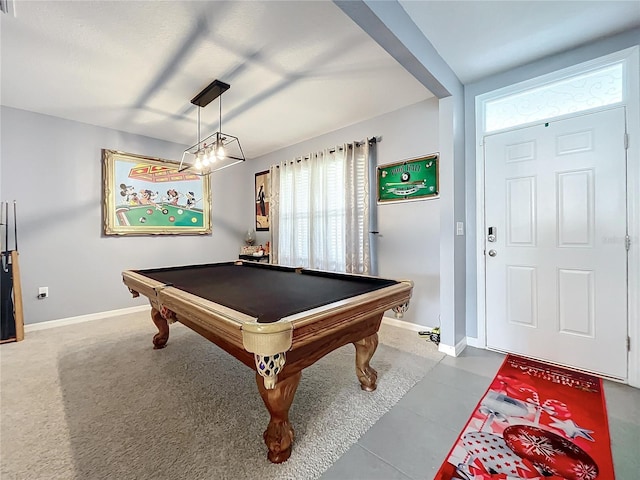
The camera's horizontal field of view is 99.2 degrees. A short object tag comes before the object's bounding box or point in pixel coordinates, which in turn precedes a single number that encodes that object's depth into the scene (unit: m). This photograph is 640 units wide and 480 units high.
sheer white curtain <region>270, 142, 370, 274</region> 3.39
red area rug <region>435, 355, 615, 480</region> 1.23
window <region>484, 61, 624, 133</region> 1.99
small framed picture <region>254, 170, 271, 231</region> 4.73
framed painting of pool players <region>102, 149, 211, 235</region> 3.61
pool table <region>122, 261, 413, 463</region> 1.09
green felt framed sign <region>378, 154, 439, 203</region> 2.87
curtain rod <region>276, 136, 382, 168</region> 3.30
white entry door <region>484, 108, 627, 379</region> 1.97
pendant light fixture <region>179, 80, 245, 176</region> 2.48
